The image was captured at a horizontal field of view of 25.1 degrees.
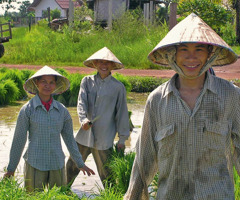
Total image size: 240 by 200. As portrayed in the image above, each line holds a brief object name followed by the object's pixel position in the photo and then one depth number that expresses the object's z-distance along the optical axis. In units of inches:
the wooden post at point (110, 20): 896.3
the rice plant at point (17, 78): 472.1
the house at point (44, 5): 2438.5
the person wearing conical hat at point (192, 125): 102.5
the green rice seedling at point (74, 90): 423.2
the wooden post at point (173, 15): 495.6
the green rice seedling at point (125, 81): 422.3
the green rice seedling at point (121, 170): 176.2
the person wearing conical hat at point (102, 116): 195.8
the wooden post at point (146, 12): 947.7
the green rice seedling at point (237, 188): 149.9
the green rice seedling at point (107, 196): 144.1
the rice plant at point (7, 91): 432.8
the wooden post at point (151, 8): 1048.4
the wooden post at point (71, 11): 916.5
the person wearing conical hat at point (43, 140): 152.9
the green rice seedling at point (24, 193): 135.0
